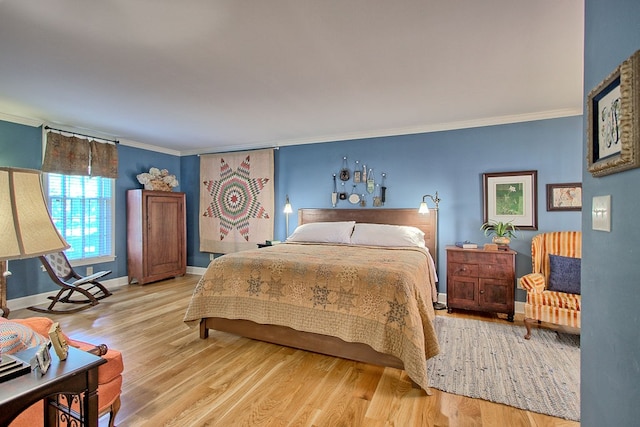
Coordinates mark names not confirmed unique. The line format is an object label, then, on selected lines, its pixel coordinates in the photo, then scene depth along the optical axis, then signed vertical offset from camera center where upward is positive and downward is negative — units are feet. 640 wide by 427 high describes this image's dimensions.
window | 13.92 -0.09
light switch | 3.26 -0.01
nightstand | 10.99 -2.52
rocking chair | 12.14 -2.97
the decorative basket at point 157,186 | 16.76 +1.44
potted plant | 11.75 -0.75
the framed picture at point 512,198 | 12.07 +0.56
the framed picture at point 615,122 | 2.72 +0.93
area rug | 6.50 -3.93
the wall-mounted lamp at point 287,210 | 16.08 +0.08
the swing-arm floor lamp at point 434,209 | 12.74 +0.13
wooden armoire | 16.08 -1.30
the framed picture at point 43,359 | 3.08 -1.52
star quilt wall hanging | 17.10 +0.65
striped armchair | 8.97 -2.44
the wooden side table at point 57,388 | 2.70 -1.69
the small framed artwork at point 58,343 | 3.31 -1.44
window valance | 13.17 +2.54
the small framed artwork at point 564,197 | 11.55 +0.58
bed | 7.17 -2.43
